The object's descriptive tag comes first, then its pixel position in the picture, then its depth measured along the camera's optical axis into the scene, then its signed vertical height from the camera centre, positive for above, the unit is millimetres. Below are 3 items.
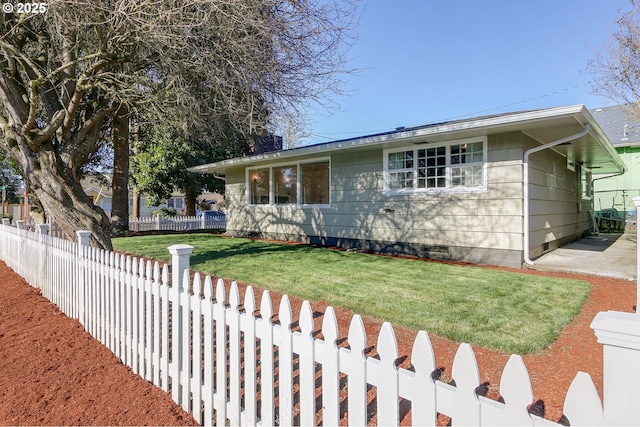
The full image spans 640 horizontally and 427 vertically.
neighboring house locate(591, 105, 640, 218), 16219 +1522
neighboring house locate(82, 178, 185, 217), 34781 +947
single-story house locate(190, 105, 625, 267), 6863 +551
